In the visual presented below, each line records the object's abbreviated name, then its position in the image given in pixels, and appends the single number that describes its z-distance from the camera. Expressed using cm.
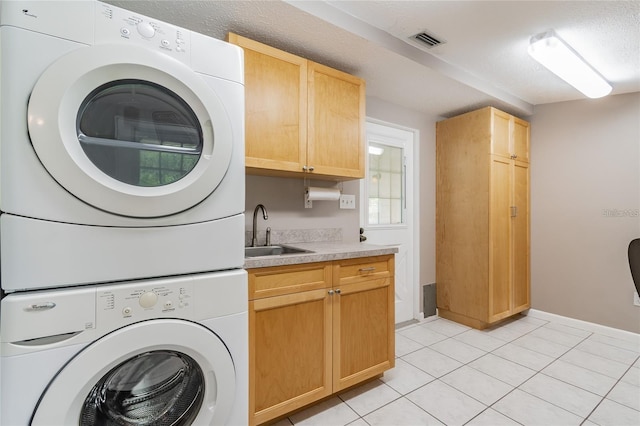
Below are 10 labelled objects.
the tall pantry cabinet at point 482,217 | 271
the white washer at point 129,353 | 78
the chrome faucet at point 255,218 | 185
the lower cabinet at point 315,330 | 141
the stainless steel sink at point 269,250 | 186
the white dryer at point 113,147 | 79
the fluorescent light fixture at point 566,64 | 184
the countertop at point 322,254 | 141
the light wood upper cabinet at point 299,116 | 166
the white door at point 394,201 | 276
